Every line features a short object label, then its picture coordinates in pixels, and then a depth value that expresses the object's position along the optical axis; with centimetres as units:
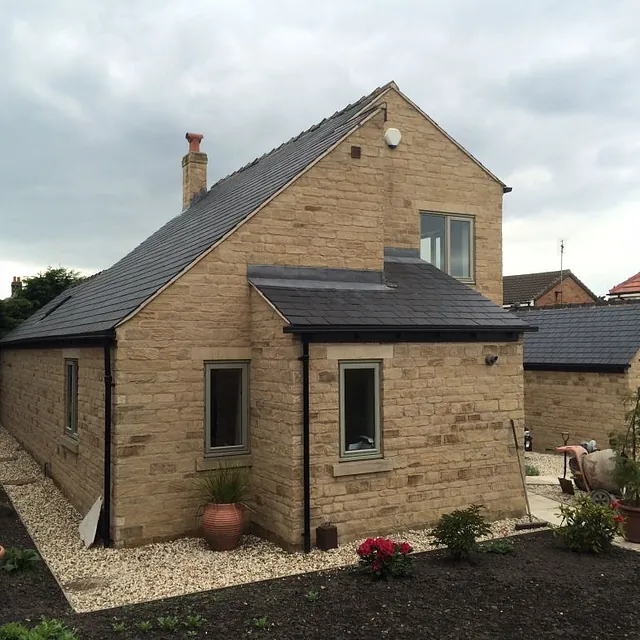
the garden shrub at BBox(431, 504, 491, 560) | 843
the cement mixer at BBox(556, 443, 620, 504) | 1209
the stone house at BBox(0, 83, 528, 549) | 939
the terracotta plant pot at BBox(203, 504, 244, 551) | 923
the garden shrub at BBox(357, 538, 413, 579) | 788
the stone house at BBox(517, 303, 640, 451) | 1697
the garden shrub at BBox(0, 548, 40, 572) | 839
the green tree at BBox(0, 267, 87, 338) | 2734
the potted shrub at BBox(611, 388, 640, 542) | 962
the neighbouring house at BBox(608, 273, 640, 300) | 3275
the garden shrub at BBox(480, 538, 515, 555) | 901
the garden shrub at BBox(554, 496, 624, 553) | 891
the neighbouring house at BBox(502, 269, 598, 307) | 4303
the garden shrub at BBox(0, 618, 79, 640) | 587
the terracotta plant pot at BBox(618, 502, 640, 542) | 960
